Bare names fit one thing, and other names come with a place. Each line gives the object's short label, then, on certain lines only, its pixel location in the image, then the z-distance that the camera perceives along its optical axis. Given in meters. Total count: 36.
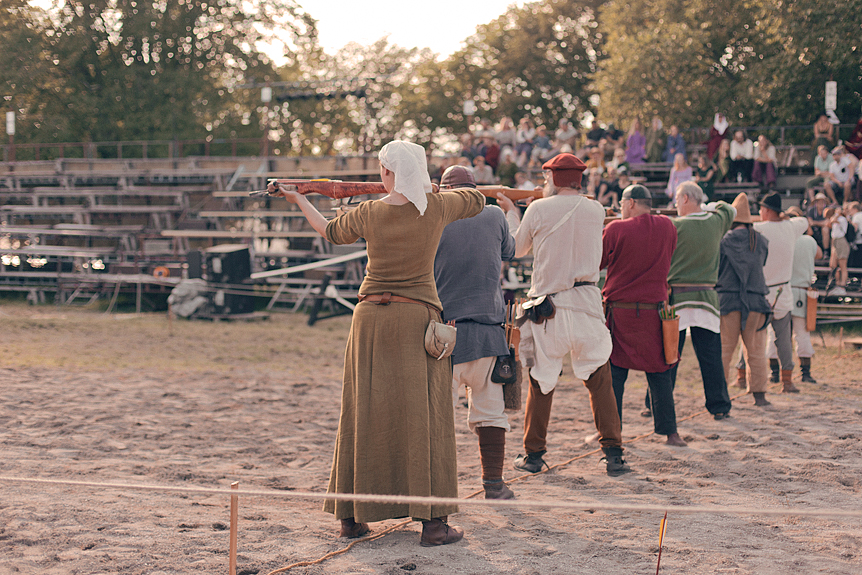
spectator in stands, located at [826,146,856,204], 13.79
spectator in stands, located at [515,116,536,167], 17.31
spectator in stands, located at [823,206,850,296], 12.06
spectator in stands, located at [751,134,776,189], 15.15
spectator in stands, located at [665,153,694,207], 14.33
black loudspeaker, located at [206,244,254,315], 14.79
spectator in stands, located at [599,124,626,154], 16.45
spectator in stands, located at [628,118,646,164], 16.12
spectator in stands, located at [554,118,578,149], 17.41
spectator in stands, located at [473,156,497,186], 15.62
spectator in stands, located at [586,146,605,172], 15.38
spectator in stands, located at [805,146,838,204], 13.95
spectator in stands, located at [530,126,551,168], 17.08
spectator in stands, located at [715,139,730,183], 15.23
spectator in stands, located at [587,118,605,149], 16.91
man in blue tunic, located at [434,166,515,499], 4.20
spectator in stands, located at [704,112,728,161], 15.66
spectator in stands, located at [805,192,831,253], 12.41
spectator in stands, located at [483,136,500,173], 16.69
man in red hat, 4.67
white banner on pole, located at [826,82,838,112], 15.02
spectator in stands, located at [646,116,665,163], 16.25
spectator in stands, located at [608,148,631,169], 15.07
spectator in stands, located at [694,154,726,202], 14.59
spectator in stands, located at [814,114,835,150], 14.67
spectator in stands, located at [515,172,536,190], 14.81
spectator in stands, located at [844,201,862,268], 12.30
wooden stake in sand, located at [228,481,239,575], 2.86
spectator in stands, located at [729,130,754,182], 15.23
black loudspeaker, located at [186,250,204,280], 15.70
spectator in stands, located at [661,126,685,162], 16.12
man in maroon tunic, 5.22
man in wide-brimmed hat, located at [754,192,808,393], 7.35
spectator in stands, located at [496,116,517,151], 17.66
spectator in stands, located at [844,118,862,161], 14.20
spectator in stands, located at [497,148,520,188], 15.88
